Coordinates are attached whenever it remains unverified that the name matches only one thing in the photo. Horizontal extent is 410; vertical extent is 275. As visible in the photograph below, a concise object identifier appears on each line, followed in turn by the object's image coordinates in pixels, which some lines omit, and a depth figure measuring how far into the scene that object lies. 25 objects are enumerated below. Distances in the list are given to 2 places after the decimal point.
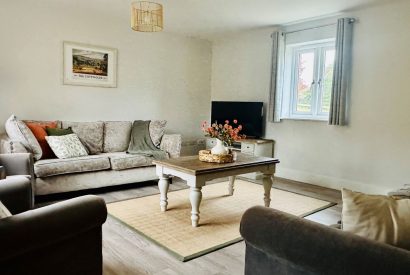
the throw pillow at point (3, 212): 1.30
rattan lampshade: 3.21
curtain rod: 4.13
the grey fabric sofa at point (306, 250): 1.02
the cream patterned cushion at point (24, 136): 3.55
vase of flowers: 3.26
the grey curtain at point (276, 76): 4.97
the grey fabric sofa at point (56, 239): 1.25
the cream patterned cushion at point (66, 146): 3.79
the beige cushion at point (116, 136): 4.57
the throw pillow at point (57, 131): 3.95
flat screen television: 5.27
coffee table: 2.84
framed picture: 4.51
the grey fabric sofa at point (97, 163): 3.46
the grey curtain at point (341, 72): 4.15
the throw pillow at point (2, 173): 2.54
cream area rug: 2.59
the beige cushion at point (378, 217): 1.10
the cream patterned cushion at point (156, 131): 4.71
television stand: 4.98
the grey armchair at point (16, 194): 1.91
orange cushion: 3.84
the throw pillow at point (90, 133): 4.30
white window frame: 4.64
